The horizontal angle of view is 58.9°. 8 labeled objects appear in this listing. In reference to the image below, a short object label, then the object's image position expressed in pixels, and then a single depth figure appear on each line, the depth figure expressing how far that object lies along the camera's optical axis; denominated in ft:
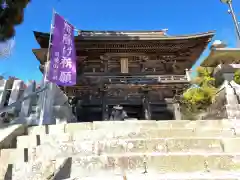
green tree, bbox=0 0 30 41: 27.73
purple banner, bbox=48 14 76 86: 24.48
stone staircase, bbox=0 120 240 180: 12.53
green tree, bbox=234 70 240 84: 69.26
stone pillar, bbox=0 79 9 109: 24.91
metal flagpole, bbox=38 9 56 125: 21.83
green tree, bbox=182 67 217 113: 71.77
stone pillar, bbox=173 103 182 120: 45.12
